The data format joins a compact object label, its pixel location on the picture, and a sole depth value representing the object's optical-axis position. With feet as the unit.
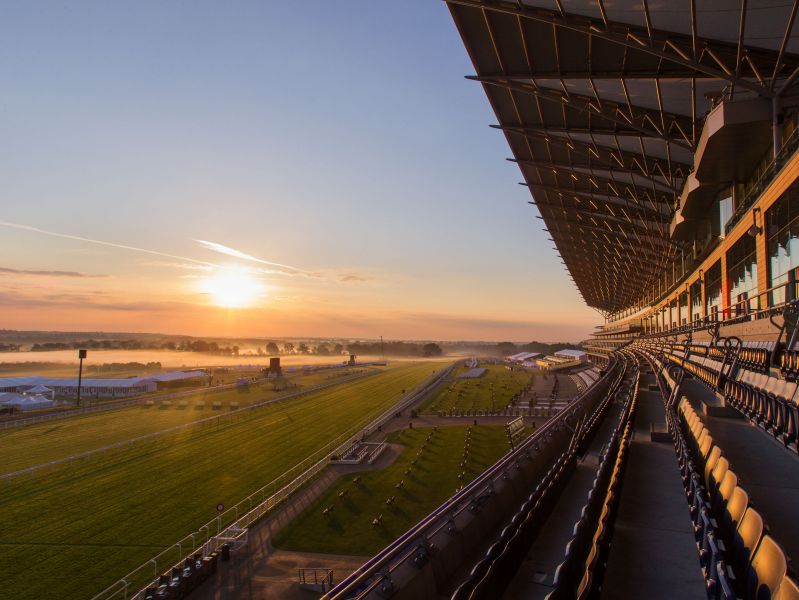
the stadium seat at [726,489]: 17.61
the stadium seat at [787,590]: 8.96
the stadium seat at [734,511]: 15.37
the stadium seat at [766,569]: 10.72
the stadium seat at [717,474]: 19.69
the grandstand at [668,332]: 16.31
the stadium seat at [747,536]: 13.01
